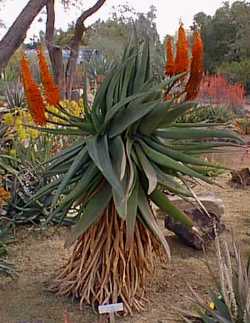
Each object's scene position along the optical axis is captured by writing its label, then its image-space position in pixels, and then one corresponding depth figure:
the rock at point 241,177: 8.34
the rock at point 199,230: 5.14
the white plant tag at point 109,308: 3.18
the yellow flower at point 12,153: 6.11
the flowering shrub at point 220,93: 17.09
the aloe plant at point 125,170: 3.71
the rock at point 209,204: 5.57
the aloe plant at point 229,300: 2.67
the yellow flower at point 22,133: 6.37
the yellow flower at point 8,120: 6.83
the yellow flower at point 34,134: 6.41
